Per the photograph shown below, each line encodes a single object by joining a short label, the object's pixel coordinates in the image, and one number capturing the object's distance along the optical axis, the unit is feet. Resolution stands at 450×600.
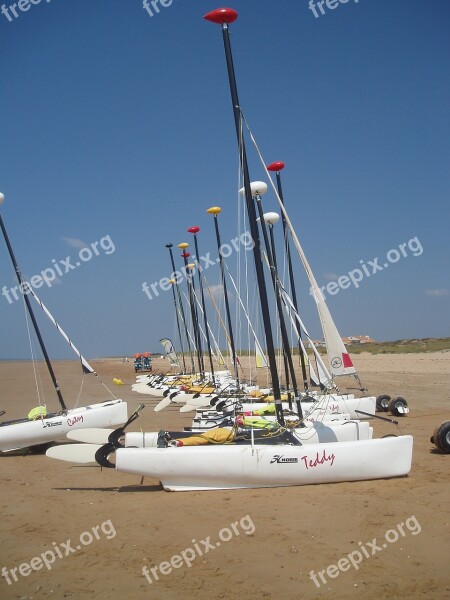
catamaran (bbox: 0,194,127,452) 38.91
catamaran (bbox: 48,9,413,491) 26.76
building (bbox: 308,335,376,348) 238.33
